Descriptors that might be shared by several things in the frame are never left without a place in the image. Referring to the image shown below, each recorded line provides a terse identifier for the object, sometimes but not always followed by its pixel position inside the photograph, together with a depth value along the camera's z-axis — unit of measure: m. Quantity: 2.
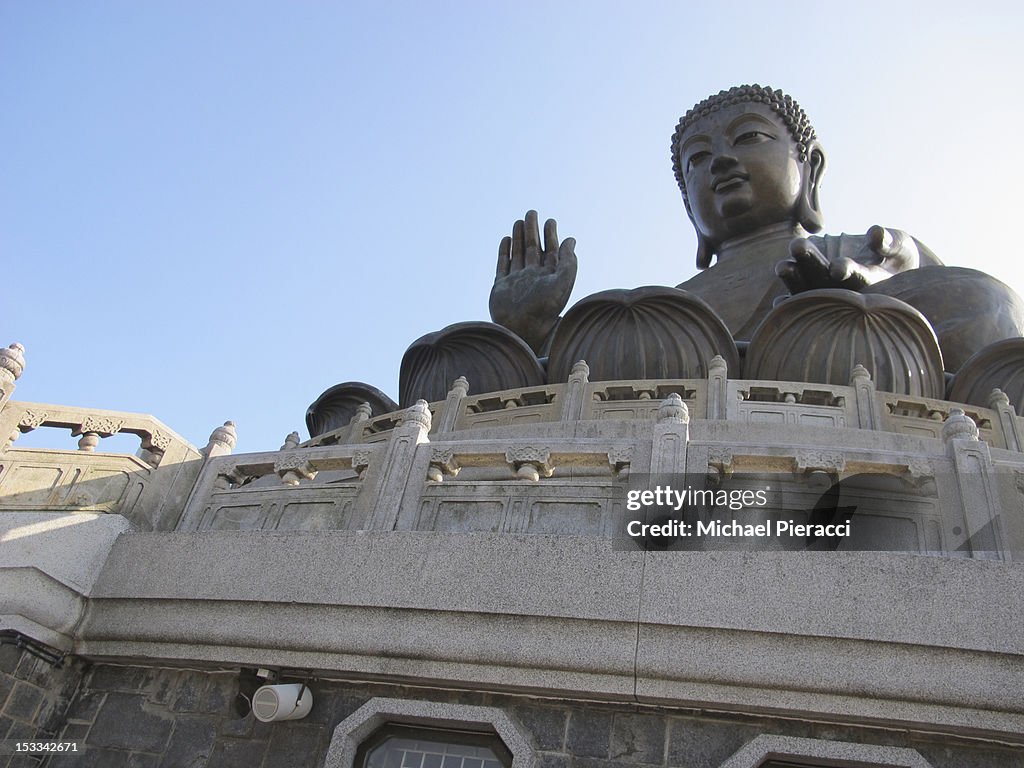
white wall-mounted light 3.65
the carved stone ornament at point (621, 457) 4.46
